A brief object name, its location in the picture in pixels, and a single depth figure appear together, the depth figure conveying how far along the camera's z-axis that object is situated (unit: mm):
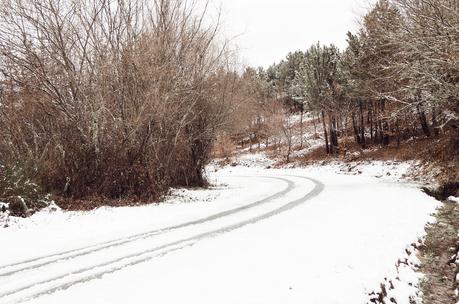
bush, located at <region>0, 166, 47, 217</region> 11508
